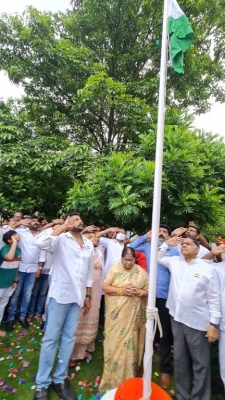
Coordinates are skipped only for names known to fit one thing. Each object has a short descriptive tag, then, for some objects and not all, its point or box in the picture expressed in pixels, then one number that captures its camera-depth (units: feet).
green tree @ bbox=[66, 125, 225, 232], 14.75
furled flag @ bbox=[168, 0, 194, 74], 7.87
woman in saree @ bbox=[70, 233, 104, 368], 10.14
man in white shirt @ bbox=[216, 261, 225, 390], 7.54
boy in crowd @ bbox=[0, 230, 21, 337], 11.42
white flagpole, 6.69
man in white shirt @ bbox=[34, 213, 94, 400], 8.16
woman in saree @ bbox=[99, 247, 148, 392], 8.36
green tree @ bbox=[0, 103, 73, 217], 17.99
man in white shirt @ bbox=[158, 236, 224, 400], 7.64
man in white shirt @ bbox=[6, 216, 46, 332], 12.92
